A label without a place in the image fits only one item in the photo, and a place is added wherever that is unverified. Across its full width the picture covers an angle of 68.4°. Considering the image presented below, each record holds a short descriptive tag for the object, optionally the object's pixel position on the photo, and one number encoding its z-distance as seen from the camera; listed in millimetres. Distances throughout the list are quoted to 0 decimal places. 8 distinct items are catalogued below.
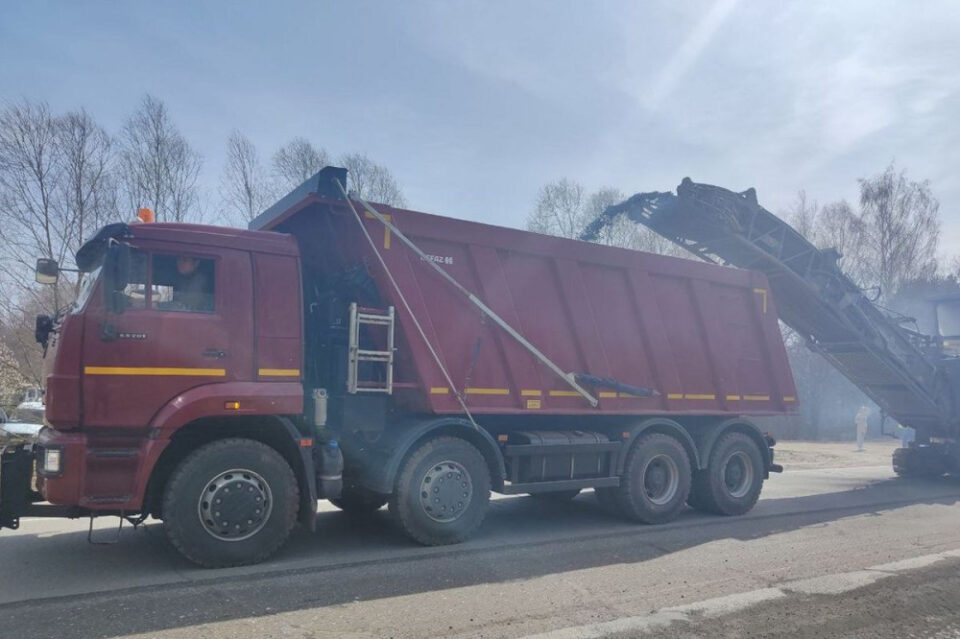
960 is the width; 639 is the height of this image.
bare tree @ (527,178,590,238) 26041
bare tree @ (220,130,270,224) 24078
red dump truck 5562
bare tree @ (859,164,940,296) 35219
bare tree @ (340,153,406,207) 25094
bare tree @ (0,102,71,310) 20547
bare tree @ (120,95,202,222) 22844
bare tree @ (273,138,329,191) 25016
